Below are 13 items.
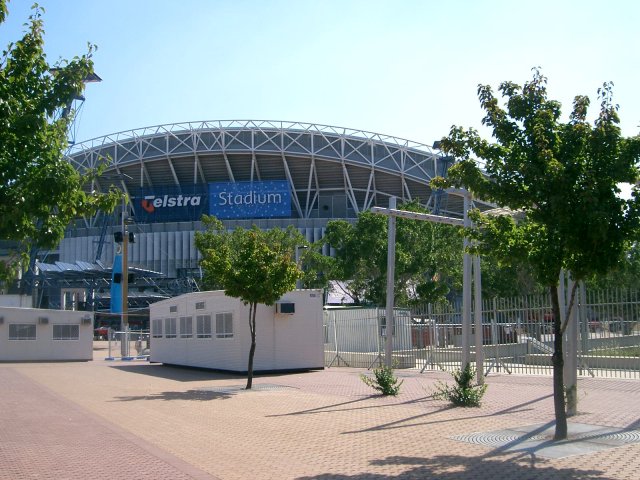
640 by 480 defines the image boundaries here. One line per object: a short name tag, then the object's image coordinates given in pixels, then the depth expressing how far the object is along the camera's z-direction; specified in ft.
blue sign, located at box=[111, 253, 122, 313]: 160.66
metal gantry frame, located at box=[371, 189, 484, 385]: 59.11
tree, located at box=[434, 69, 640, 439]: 31.68
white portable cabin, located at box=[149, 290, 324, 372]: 85.56
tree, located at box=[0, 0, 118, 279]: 27.99
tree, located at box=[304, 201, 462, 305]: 136.87
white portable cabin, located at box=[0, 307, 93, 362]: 127.54
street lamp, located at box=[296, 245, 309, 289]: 141.69
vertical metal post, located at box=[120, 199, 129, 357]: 144.84
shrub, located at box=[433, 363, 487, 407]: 48.93
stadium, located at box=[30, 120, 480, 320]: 246.47
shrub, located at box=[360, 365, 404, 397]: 57.82
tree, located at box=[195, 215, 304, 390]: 67.15
